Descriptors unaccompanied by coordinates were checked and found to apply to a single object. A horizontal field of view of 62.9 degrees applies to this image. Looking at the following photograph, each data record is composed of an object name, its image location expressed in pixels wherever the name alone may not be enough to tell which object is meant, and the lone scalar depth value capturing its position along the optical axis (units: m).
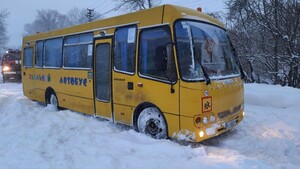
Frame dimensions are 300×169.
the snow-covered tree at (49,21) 74.86
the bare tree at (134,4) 30.25
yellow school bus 4.49
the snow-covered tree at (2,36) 48.62
